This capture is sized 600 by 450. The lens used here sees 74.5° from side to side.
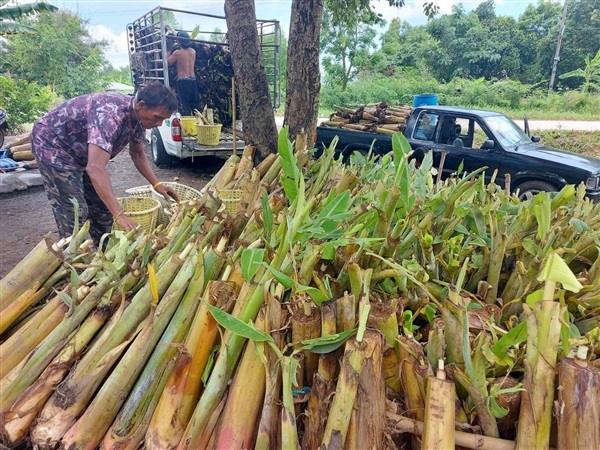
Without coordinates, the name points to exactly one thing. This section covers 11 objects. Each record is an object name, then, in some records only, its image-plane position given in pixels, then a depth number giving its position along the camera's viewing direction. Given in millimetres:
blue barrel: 9242
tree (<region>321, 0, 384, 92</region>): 19531
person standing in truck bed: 7586
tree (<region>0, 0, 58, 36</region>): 7566
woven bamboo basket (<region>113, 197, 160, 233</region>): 3183
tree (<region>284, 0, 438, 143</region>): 4004
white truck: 7012
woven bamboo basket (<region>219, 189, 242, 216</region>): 3164
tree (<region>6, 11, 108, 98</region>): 19188
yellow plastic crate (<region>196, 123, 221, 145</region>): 6723
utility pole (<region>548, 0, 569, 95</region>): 19556
